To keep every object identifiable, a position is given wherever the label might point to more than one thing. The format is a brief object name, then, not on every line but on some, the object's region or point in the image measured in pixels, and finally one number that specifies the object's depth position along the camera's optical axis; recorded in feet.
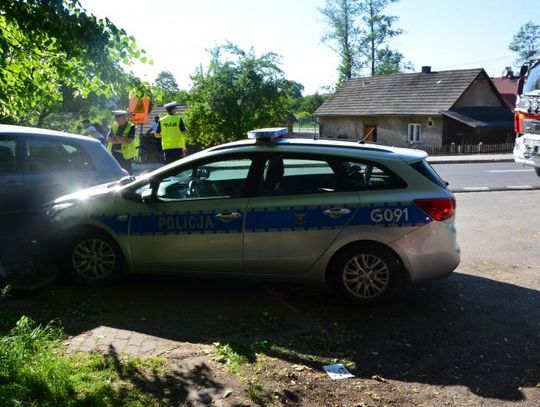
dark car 21.89
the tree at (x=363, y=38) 186.80
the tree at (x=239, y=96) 67.31
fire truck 45.69
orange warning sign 50.98
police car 16.94
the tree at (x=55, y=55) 16.11
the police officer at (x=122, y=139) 37.40
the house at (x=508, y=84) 191.80
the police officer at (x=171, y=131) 37.55
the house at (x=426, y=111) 122.93
